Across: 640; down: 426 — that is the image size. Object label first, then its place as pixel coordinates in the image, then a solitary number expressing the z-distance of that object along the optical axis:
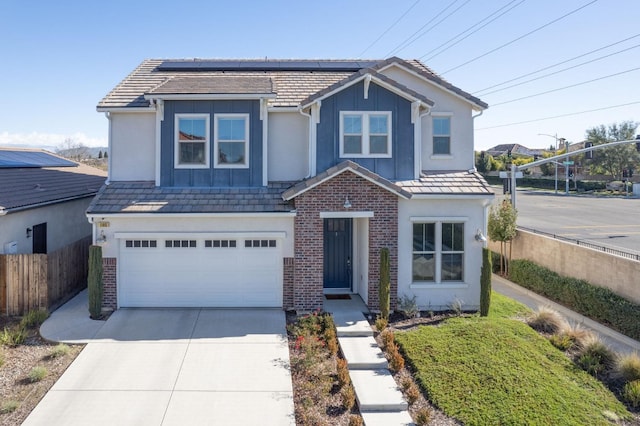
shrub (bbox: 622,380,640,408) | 8.00
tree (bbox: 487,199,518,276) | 16.55
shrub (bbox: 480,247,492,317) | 12.10
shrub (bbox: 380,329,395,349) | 10.11
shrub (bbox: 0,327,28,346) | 9.94
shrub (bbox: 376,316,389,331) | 11.11
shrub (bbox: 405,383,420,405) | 7.99
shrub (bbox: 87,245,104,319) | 11.68
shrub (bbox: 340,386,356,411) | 7.81
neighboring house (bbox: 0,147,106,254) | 12.88
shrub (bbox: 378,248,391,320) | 11.85
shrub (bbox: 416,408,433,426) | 7.28
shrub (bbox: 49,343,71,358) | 9.47
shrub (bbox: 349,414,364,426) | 7.04
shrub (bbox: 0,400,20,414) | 7.38
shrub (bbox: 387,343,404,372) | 9.16
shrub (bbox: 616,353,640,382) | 8.64
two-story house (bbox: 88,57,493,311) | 12.41
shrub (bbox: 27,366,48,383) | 8.43
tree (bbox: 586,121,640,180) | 66.19
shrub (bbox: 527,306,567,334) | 11.23
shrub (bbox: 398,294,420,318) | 12.23
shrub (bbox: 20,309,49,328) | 10.98
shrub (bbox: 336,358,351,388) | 8.43
